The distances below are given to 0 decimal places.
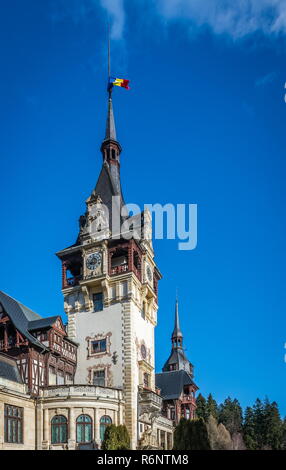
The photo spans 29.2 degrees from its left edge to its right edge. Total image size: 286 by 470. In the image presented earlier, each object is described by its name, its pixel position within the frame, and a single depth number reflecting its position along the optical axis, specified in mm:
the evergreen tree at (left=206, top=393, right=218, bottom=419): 89038
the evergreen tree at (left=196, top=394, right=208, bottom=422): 89625
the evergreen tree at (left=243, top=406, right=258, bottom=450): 76269
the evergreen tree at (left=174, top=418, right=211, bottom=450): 39812
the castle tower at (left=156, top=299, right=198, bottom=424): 64312
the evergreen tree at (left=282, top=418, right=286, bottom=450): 79612
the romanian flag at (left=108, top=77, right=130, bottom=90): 61531
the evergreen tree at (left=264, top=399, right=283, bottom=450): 80688
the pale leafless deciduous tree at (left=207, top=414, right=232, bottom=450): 37091
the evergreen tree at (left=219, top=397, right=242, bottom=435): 85000
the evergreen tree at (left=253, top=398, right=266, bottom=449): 82625
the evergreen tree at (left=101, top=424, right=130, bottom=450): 37969
